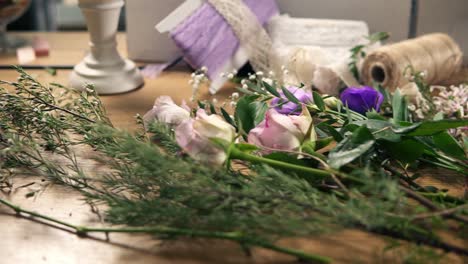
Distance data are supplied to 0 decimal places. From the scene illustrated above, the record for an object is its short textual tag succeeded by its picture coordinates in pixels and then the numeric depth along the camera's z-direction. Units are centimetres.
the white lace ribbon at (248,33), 92
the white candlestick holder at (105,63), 87
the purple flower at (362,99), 69
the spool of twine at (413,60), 84
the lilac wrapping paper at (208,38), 92
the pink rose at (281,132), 52
